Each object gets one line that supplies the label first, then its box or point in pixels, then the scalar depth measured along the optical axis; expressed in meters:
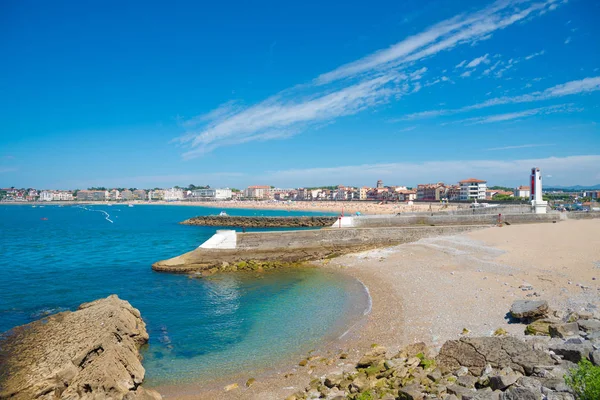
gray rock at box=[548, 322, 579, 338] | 8.19
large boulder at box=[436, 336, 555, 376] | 6.81
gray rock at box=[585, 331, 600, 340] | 7.57
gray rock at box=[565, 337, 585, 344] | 7.31
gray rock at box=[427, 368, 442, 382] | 6.97
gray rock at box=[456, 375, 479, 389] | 6.42
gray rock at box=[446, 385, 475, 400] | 5.75
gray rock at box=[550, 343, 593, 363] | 6.64
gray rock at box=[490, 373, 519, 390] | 5.96
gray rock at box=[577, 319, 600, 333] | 8.20
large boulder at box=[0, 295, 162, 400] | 7.67
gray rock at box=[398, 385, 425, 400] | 6.26
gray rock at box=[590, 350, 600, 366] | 6.14
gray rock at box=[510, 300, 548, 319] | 10.14
